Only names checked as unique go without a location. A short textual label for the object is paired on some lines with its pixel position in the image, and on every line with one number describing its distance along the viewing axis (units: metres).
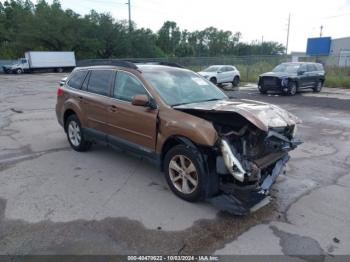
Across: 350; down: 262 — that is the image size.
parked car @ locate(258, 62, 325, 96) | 16.34
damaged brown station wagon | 3.58
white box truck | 41.03
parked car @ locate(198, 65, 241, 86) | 20.33
